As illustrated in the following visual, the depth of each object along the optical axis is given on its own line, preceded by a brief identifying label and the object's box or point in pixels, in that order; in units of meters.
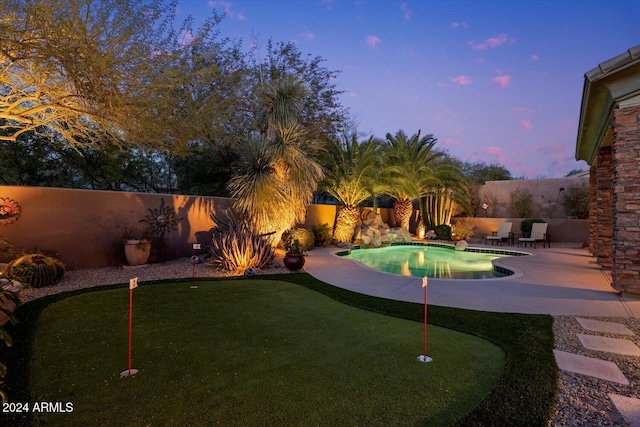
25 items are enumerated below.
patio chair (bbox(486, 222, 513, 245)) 15.77
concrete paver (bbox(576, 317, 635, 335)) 4.23
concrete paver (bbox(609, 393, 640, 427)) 2.36
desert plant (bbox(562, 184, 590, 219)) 16.20
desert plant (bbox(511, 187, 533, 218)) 18.12
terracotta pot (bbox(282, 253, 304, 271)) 8.53
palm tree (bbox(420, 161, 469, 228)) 17.20
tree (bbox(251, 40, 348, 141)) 16.55
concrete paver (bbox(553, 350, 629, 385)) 3.03
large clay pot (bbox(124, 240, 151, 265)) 8.74
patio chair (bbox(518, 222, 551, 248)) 14.67
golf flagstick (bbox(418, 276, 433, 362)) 3.30
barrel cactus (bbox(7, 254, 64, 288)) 6.24
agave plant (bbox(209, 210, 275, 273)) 8.50
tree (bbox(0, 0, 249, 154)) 4.54
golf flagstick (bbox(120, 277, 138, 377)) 2.96
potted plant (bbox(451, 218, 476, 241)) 17.06
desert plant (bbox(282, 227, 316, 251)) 11.89
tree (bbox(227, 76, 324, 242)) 9.99
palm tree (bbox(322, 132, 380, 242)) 14.93
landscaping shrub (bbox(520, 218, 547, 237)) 16.00
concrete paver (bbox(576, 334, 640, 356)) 3.61
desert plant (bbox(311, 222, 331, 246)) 14.16
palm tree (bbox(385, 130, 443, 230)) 16.41
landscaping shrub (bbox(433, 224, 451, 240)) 17.44
